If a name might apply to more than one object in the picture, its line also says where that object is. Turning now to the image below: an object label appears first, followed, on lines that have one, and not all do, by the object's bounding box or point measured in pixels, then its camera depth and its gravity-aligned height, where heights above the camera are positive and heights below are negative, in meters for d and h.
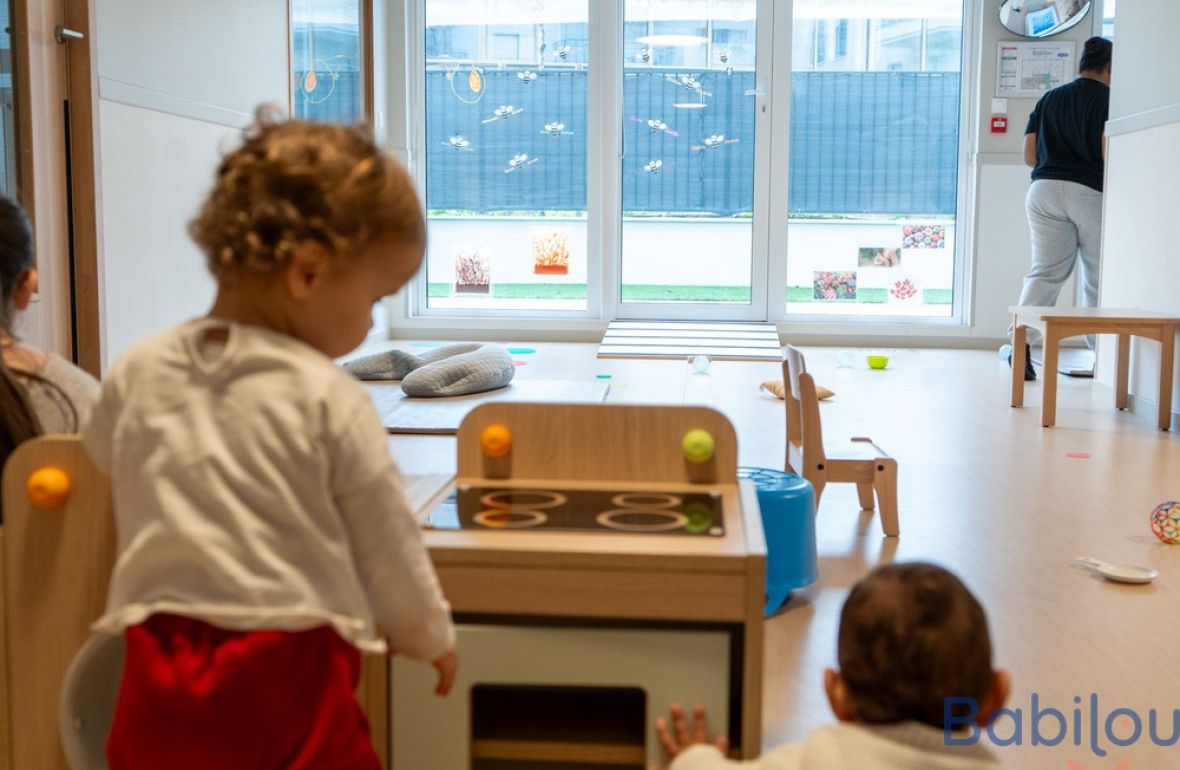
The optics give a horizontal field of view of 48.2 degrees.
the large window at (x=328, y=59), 5.96 +0.86
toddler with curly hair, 1.11 -0.21
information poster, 7.12 +0.95
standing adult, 5.78 +0.30
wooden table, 4.53 -0.29
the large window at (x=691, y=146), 7.38 +0.53
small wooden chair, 3.00 -0.51
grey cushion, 4.65 -0.48
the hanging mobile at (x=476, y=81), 7.50 +0.89
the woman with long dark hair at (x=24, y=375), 1.49 -0.17
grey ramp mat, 4.04 -0.56
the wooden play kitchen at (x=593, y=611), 1.37 -0.39
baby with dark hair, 1.11 -0.36
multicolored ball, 3.00 -0.63
